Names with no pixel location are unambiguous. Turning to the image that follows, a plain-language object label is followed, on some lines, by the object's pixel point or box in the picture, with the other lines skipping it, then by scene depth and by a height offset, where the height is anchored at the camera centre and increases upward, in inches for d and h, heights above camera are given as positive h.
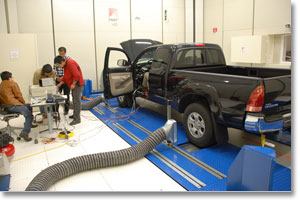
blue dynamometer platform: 131.0 -61.0
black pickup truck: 136.5 -19.5
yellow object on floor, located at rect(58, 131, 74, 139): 201.6 -57.6
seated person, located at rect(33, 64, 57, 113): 244.4 -11.4
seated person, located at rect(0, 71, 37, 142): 196.2 -28.4
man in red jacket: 227.0 -16.4
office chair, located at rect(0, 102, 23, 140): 197.6 -39.9
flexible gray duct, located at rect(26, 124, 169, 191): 128.9 -57.1
